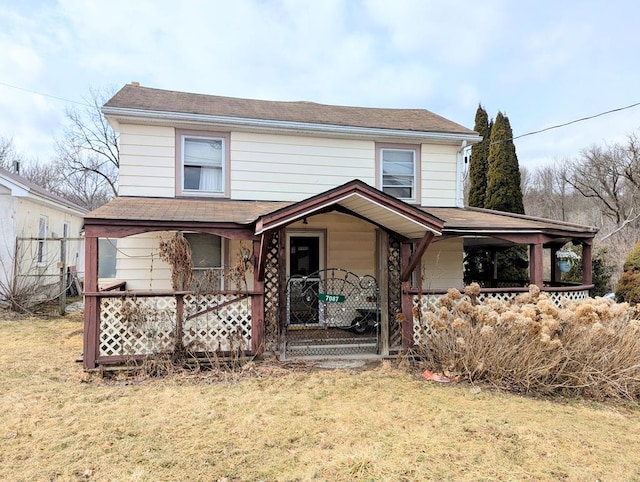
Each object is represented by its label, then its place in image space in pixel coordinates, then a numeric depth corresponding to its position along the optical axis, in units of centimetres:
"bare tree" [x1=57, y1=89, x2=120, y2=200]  2528
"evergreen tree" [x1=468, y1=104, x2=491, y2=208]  1773
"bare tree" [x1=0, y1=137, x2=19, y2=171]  2812
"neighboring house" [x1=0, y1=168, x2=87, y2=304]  1109
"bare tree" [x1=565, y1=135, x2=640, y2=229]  2184
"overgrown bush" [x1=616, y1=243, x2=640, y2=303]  922
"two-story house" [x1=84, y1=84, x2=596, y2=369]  616
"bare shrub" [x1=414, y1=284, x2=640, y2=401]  532
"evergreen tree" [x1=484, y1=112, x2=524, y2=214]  1557
